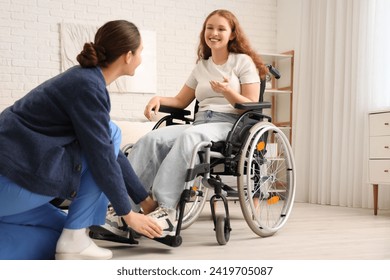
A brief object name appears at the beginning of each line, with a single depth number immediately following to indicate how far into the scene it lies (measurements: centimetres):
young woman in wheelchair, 211
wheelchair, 219
